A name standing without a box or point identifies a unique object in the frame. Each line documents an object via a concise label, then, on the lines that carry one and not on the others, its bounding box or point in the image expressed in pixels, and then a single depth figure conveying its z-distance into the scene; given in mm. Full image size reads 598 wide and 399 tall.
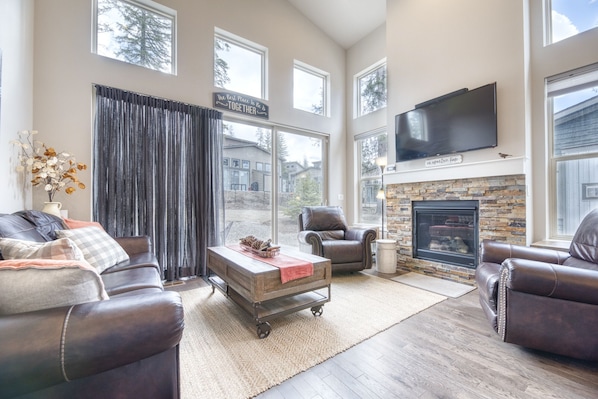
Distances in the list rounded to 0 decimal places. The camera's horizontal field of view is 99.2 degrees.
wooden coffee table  1926
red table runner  2020
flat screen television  3076
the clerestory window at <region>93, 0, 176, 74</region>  3066
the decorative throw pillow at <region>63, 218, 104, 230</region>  2314
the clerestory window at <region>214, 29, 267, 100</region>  3873
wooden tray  2395
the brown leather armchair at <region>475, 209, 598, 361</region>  1516
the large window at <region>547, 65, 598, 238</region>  2645
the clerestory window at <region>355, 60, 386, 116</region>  4664
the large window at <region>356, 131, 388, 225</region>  4758
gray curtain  2938
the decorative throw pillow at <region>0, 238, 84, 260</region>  1229
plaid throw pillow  1988
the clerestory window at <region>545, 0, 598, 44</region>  2645
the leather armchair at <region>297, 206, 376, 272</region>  3367
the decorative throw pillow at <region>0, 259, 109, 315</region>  911
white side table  3637
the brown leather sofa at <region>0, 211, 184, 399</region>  780
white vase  2373
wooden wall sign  3762
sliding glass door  4008
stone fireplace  2873
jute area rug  1494
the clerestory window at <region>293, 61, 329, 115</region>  4762
